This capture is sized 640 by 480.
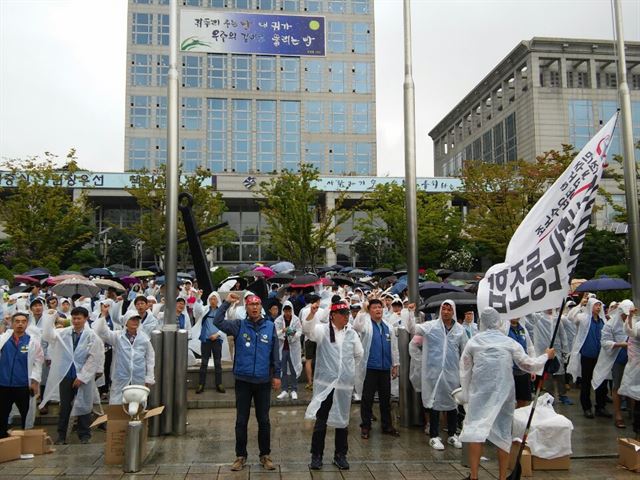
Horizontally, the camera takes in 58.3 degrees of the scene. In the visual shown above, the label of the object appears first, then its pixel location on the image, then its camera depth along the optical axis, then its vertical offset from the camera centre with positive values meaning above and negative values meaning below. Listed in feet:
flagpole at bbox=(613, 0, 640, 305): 32.58 +6.52
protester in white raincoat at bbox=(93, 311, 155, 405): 25.95 -3.27
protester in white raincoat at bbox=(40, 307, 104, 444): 25.53 -3.85
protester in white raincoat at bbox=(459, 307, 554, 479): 18.61 -3.62
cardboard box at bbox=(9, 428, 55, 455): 22.79 -6.25
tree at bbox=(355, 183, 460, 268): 109.70 +10.99
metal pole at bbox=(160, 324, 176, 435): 25.70 -4.65
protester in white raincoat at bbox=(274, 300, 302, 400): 33.35 -4.02
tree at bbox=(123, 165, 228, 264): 100.83 +13.73
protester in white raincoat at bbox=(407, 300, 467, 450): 25.03 -3.76
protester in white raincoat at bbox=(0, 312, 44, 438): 23.26 -3.42
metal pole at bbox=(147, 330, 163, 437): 25.49 -4.92
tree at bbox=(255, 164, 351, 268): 93.40 +10.33
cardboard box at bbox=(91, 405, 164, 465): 21.58 -5.74
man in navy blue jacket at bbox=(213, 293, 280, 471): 21.03 -3.26
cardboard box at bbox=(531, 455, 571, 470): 21.59 -6.93
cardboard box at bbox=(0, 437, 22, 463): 22.03 -6.37
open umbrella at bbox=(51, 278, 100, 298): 45.42 -0.41
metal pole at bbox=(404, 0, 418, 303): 29.01 +6.19
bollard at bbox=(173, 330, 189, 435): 25.82 -5.07
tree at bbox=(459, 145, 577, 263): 89.30 +13.92
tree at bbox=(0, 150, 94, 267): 89.15 +10.43
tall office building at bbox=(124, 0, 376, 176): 159.12 +51.04
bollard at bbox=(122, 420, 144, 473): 20.77 -6.09
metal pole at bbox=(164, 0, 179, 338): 26.58 +4.86
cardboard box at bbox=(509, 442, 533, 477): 20.81 -6.60
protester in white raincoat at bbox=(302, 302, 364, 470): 21.44 -3.70
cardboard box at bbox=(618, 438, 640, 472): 21.08 -6.55
